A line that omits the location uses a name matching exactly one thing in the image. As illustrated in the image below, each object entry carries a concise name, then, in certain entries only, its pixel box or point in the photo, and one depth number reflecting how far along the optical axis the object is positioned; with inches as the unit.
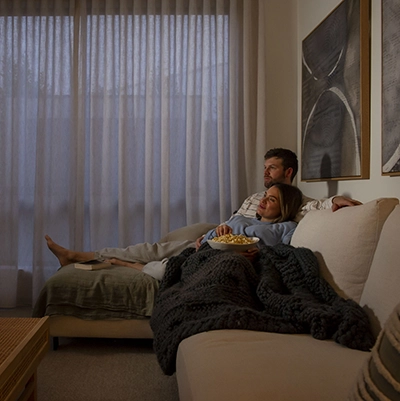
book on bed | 119.7
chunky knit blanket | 65.0
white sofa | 46.0
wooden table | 60.5
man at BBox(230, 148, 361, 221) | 133.2
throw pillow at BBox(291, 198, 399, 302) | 73.3
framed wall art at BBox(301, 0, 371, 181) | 100.8
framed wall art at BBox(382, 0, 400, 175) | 85.5
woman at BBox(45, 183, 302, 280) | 112.3
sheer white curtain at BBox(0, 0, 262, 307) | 159.9
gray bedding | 111.8
